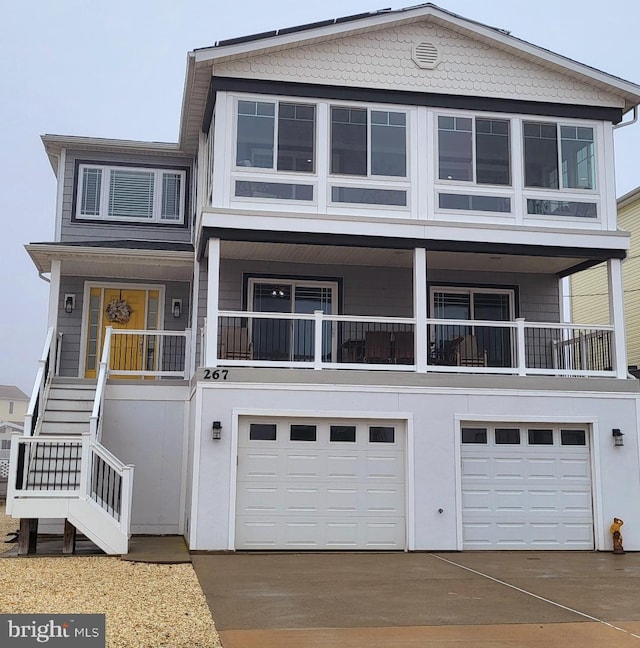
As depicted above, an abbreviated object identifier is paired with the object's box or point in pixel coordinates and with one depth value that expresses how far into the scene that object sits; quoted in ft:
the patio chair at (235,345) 45.44
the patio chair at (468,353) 47.09
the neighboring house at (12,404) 230.75
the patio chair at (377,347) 46.60
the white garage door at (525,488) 42.06
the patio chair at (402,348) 47.19
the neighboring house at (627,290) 66.08
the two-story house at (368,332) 41.04
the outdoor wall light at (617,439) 43.55
